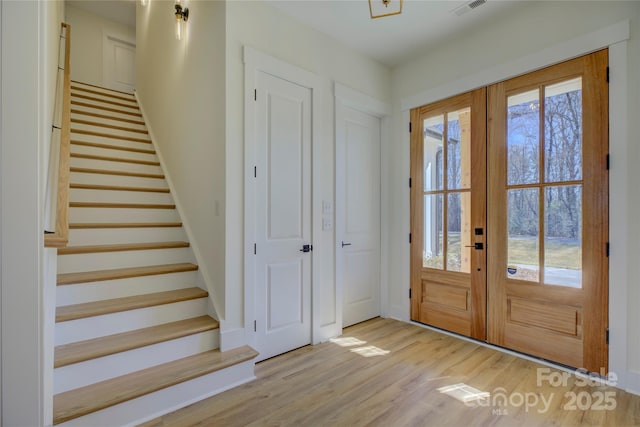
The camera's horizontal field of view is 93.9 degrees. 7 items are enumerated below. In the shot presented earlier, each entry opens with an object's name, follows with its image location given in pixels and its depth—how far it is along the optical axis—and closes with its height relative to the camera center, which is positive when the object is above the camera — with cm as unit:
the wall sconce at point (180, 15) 283 +194
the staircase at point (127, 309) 181 -69
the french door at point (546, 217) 230 +0
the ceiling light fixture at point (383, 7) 253 +183
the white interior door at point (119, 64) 594 +308
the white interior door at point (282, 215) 260 +1
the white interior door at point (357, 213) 325 +4
